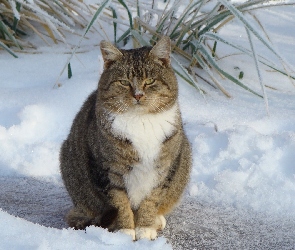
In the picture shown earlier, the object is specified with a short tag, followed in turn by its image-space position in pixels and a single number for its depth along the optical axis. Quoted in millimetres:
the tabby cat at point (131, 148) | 5559
